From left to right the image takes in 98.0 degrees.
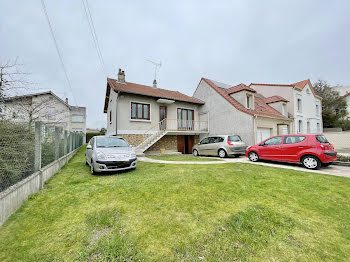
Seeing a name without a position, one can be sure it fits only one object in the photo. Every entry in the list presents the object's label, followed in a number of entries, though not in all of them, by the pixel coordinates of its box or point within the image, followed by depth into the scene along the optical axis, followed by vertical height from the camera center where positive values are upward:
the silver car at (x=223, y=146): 9.74 -0.63
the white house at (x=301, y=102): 16.55 +4.01
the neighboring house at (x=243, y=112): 11.96 +2.17
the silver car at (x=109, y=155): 5.44 -0.68
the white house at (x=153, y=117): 11.71 +1.74
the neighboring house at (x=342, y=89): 28.67 +8.90
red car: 6.40 -0.63
